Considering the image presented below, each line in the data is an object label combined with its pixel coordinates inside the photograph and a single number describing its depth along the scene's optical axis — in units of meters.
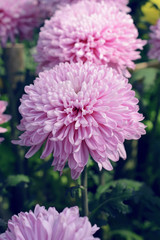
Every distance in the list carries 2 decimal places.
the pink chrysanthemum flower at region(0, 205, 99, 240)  0.31
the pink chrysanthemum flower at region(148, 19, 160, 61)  0.56
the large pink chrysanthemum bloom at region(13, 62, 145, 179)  0.37
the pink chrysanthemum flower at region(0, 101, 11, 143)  0.45
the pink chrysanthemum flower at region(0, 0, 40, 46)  0.61
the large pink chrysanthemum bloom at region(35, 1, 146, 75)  0.47
